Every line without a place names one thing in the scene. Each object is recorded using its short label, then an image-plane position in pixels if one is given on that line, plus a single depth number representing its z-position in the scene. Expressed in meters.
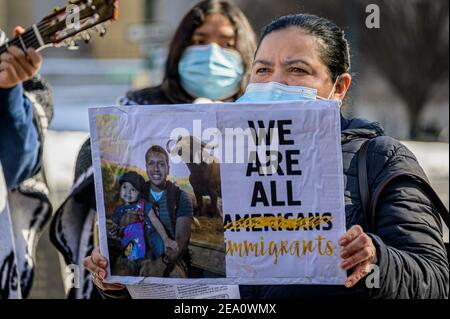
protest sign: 2.47
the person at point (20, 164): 3.87
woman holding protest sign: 2.48
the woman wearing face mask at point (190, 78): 4.17
